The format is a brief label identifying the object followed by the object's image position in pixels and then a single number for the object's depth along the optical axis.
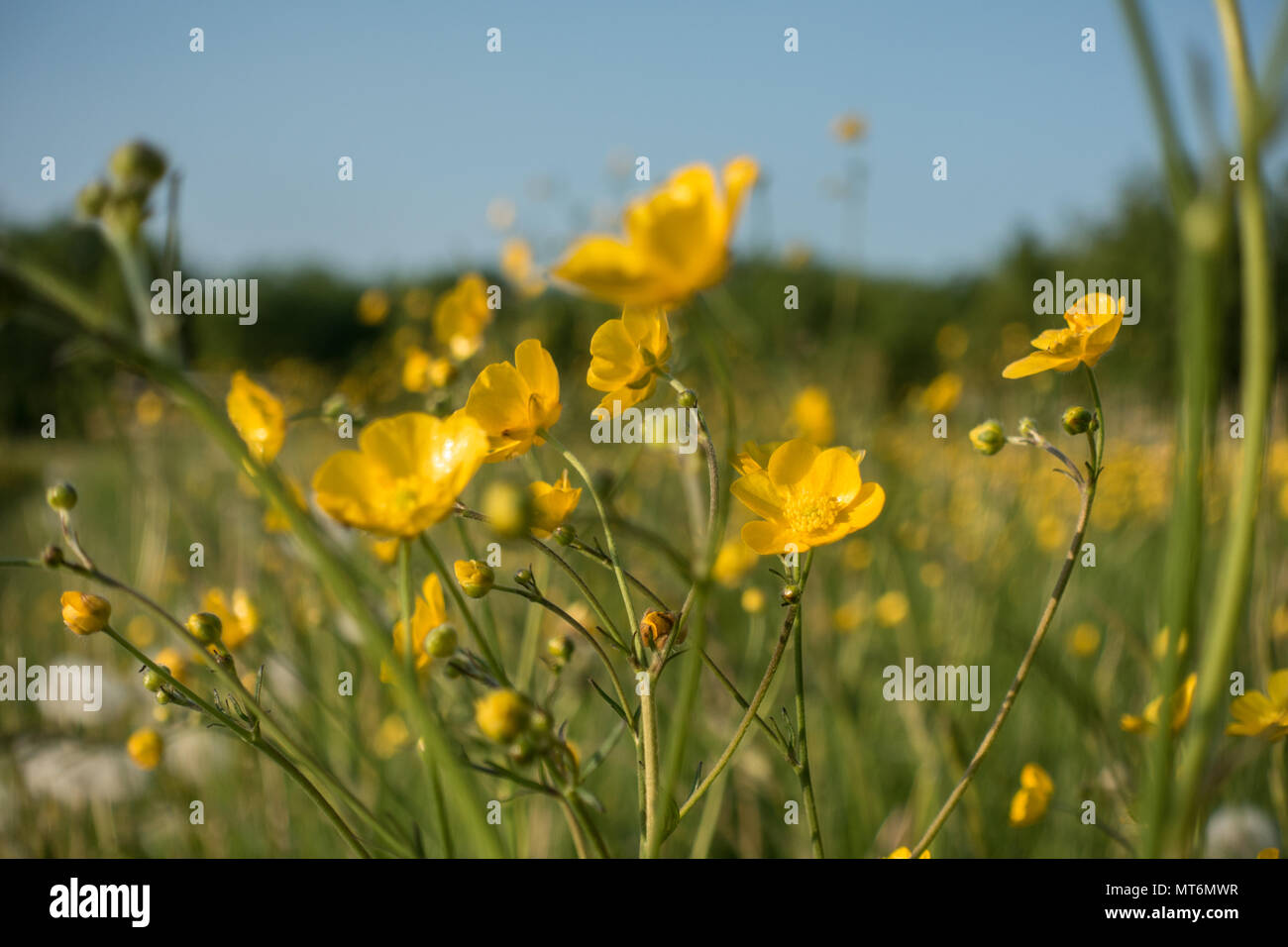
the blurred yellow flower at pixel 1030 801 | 0.23
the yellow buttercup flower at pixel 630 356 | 0.19
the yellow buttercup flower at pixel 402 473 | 0.16
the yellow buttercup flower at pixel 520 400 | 0.19
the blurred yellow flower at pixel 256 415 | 0.24
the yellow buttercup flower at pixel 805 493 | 0.19
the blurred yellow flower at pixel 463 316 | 0.37
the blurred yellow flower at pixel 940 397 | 1.27
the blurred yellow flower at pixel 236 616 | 0.24
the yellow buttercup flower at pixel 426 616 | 0.19
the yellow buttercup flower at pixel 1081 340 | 0.19
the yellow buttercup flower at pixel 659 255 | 0.14
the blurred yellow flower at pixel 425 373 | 0.29
